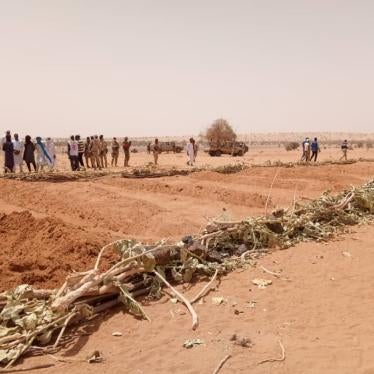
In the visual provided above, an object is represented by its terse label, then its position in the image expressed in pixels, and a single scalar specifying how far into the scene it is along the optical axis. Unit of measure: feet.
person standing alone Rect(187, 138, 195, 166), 77.10
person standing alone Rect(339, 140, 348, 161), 90.36
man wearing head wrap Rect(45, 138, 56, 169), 63.22
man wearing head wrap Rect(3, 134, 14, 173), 53.72
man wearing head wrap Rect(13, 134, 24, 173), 56.13
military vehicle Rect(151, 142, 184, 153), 147.95
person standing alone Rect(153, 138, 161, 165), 80.18
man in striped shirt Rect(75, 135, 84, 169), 63.16
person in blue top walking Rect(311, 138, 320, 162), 82.28
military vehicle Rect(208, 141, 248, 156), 127.41
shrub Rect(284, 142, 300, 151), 171.32
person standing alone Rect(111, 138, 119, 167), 75.96
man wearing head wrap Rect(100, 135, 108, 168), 68.61
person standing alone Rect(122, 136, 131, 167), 75.94
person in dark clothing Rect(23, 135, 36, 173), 57.06
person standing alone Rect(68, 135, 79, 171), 60.97
